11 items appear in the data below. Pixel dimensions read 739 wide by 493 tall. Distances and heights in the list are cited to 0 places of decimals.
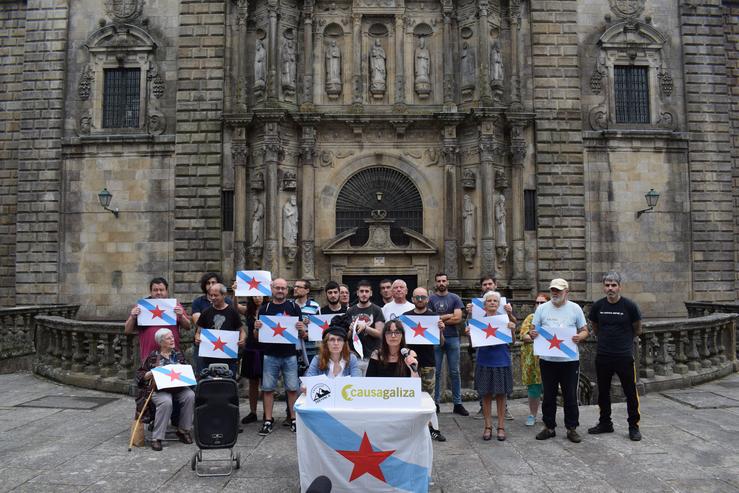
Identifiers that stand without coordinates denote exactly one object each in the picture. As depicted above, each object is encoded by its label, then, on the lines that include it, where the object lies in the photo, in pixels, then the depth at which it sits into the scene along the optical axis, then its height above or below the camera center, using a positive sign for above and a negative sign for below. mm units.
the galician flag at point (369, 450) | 5668 -1773
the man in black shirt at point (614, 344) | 8211 -1089
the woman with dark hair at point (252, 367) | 8898 -1480
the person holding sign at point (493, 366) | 8078 -1380
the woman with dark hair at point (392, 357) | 6836 -1044
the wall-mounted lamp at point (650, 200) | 19781 +2329
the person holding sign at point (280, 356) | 8523 -1267
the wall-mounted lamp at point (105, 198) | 19750 +2567
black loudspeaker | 6688 -1670
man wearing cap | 8023 -1410
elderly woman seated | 7715 -1707
